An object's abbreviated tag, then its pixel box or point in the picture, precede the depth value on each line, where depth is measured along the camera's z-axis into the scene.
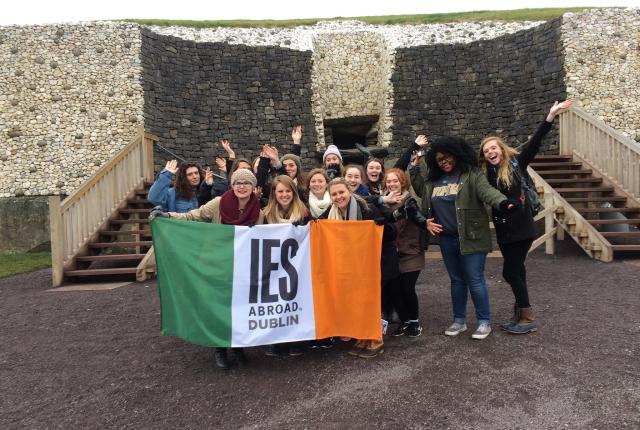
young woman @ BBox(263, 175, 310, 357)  3.52
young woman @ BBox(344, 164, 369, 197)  4.11
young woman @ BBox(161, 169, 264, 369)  3.45
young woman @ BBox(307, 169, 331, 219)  3.80
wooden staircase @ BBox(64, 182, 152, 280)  7.30
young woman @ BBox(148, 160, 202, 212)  5.46
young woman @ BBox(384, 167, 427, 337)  3.71
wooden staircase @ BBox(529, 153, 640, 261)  7.46
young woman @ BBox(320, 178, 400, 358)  3.50
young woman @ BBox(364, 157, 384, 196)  4.32
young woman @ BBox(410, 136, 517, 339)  3.51
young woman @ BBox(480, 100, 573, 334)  3.62
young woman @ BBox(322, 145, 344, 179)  4.86
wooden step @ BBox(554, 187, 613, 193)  8.77
